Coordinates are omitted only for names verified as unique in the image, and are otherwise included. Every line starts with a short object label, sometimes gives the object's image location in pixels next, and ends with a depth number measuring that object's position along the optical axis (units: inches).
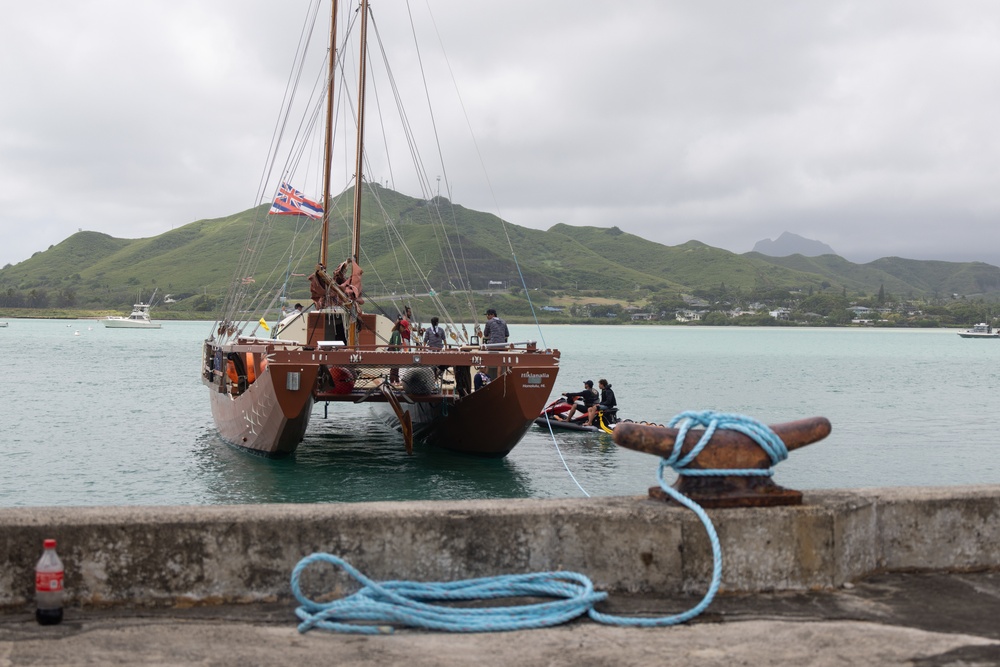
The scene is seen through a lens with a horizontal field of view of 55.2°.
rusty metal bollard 185.9
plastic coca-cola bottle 162.6
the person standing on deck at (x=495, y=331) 751.1
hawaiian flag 945.5
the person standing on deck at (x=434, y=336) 763.4
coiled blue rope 167.3
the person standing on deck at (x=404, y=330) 845.2
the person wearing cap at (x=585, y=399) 1091.9
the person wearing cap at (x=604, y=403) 1058.1
